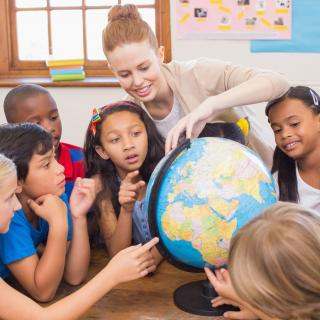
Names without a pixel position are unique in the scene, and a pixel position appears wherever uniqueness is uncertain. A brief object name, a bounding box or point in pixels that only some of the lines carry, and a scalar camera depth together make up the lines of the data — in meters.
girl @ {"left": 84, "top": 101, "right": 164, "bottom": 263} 1.81
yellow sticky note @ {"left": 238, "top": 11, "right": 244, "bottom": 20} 3.74
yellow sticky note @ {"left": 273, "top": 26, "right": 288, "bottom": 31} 3.72
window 4.20
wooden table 1.43
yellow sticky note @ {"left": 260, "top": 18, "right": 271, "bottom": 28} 3.73
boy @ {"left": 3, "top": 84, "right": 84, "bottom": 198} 2.15
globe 1.31
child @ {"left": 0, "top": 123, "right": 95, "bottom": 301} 1.55
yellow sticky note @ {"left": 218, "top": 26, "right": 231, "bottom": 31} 3.75
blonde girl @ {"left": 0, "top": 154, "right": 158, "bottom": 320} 1.37
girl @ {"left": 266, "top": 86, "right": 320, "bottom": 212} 2.01
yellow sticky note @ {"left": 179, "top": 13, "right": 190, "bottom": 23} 3.79
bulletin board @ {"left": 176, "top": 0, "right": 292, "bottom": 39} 3.71
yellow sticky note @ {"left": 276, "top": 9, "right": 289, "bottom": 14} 3.70
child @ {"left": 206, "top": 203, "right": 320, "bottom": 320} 1.10
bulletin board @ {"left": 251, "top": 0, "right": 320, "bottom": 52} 3.68
